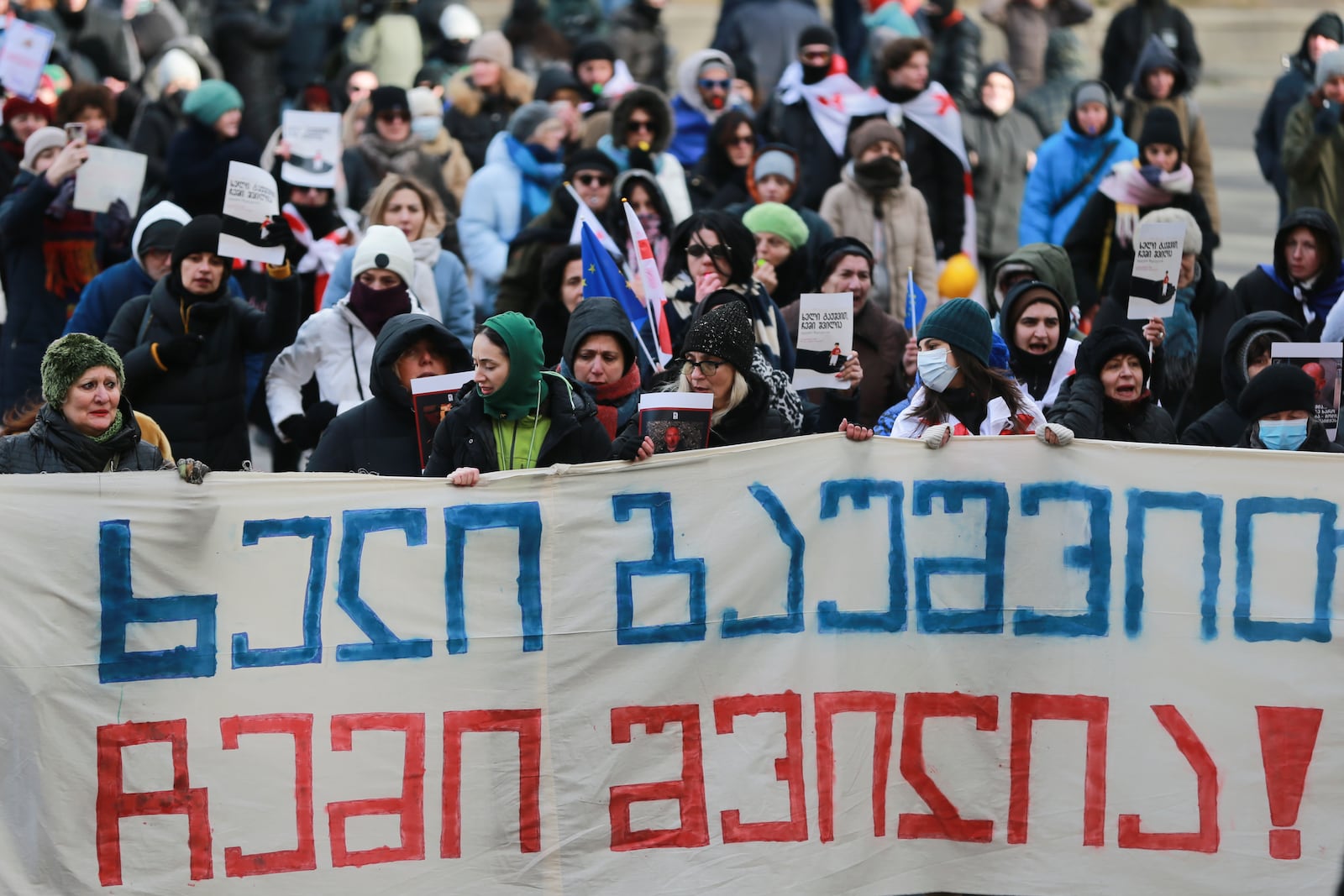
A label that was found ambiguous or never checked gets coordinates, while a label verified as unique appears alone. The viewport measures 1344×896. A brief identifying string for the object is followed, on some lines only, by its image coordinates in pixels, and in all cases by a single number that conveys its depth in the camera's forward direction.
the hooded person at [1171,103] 22.45
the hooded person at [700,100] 24.19
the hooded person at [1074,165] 21.80
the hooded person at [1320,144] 22.37
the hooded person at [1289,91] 24.69
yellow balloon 21.31
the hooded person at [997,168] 23.78
